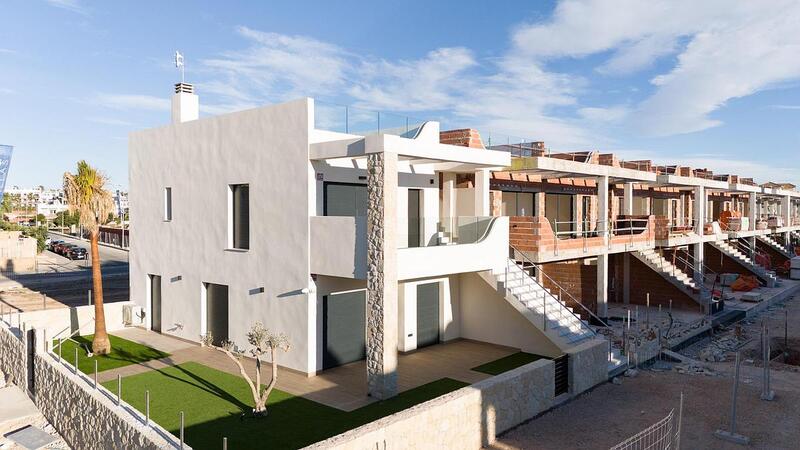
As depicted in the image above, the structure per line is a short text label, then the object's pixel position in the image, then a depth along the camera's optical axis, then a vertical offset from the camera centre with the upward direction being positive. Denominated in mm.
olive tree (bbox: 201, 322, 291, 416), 12773 -3118
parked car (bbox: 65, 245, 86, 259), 56244 -3812
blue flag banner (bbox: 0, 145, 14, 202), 26986 +2676
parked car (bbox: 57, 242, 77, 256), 59219 -3568
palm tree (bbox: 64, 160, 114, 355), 19172 +355
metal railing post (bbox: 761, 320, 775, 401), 15297 -4698
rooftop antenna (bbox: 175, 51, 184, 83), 23531 +6476
